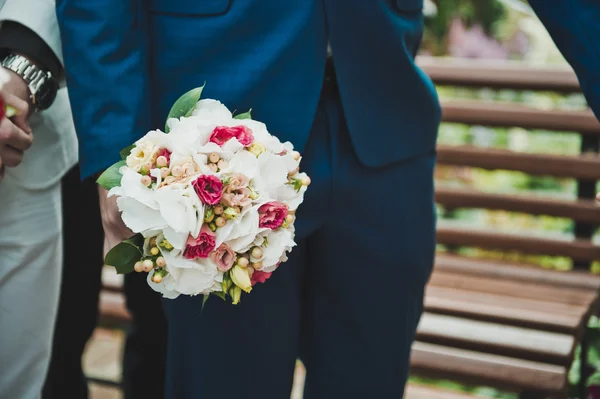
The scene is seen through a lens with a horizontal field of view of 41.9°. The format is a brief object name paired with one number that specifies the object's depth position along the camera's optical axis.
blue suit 1.33
